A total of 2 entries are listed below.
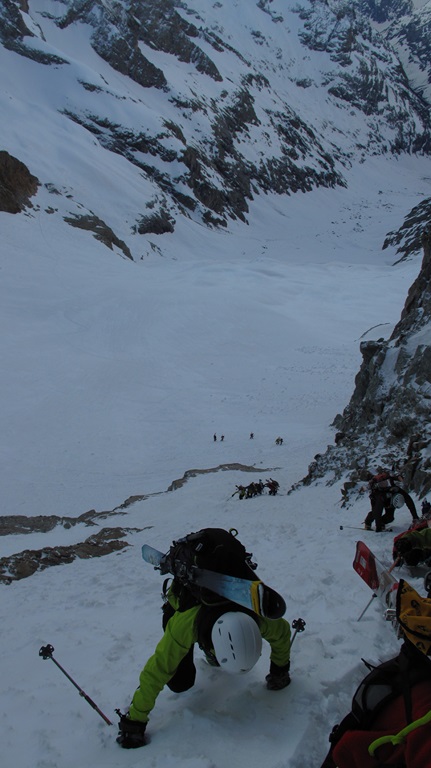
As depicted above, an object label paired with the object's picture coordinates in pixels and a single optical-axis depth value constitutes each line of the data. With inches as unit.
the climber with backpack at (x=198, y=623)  112.0
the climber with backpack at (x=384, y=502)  264.2
